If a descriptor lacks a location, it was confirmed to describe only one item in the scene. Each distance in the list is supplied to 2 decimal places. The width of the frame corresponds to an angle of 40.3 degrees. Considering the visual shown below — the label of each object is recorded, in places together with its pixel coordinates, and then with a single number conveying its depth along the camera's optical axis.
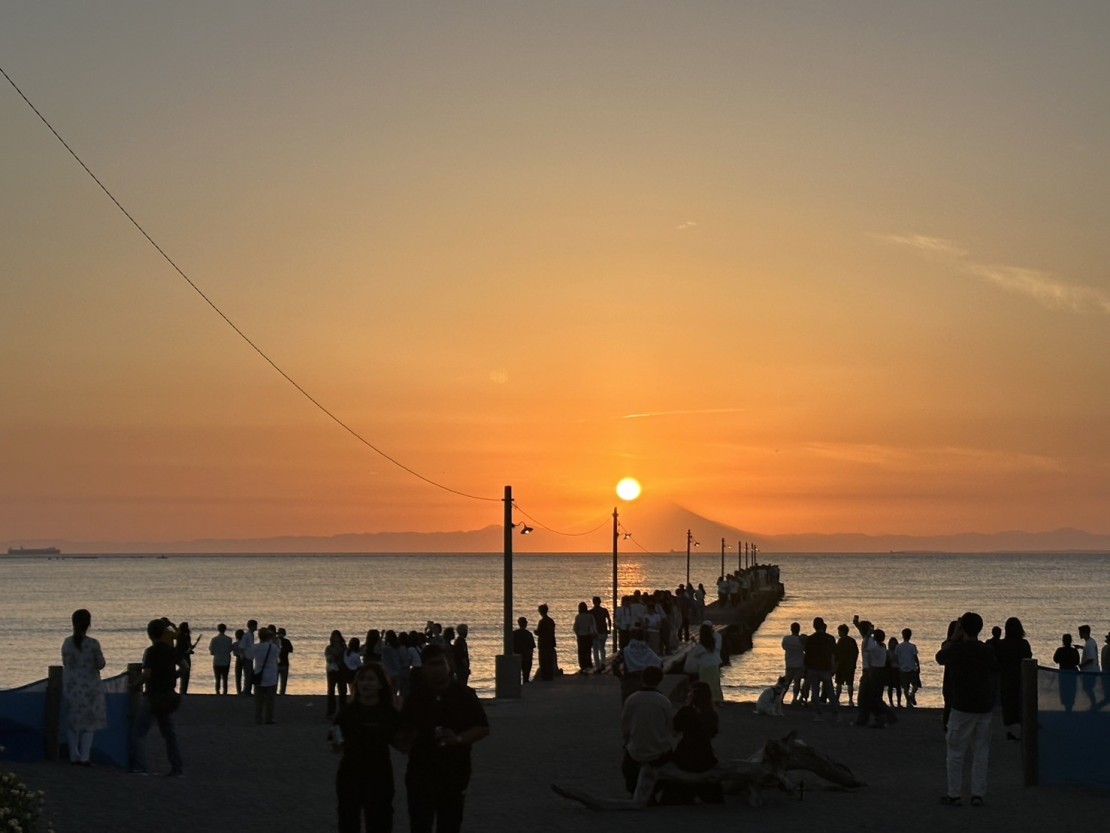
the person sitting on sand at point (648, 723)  15.31
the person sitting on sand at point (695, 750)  15.71
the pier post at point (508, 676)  29.72
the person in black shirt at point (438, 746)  11.03
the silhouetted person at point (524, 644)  34.28
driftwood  15.38
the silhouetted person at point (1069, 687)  16.66
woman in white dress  17.61
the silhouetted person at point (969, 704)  14.96
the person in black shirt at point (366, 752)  10.84
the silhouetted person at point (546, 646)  34.69
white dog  26.30
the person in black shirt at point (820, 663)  26.47
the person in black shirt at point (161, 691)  17.52
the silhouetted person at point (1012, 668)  21.36
